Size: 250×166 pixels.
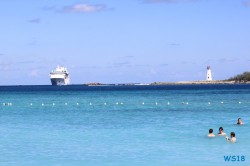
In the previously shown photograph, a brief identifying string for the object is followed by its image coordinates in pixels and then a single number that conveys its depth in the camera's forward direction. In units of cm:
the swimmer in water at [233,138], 3003
